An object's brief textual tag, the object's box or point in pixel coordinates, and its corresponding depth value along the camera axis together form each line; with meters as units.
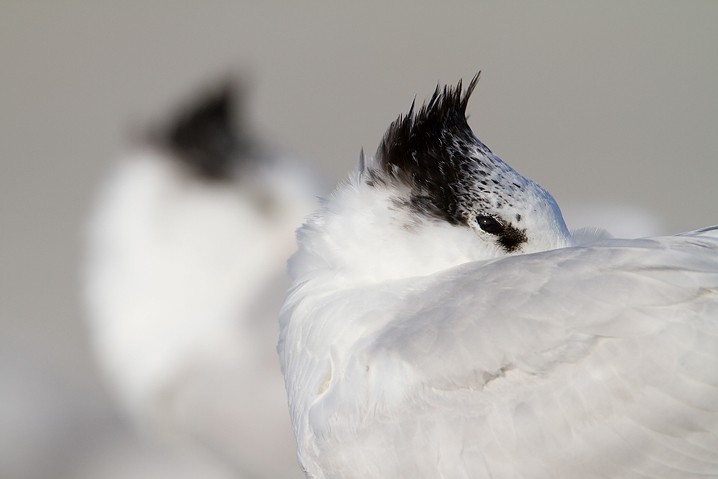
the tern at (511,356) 2.86
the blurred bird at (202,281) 3.02
